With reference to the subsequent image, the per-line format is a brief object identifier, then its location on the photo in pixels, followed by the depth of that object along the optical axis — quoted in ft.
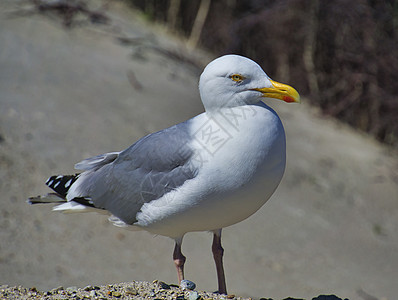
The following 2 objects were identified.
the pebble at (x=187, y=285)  28.76
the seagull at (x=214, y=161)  26.96
